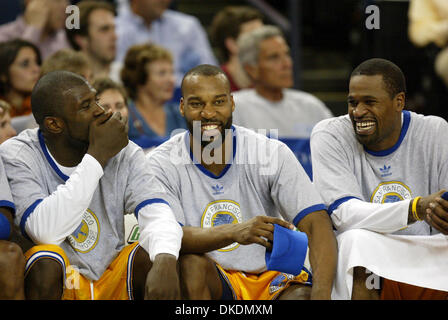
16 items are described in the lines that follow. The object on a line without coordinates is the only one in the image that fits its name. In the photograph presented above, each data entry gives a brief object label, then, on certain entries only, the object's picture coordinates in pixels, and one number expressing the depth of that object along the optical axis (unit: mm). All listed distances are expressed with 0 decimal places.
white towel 6289
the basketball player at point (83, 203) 5988
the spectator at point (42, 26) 11680
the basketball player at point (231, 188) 6465
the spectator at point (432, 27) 11859
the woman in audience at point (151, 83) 10805
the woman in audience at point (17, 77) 10070
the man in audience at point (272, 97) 10602
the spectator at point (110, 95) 8898
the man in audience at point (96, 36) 11539
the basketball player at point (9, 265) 5773
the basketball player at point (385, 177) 6398
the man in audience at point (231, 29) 12602
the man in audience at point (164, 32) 12797
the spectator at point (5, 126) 7871
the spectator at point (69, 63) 9172
